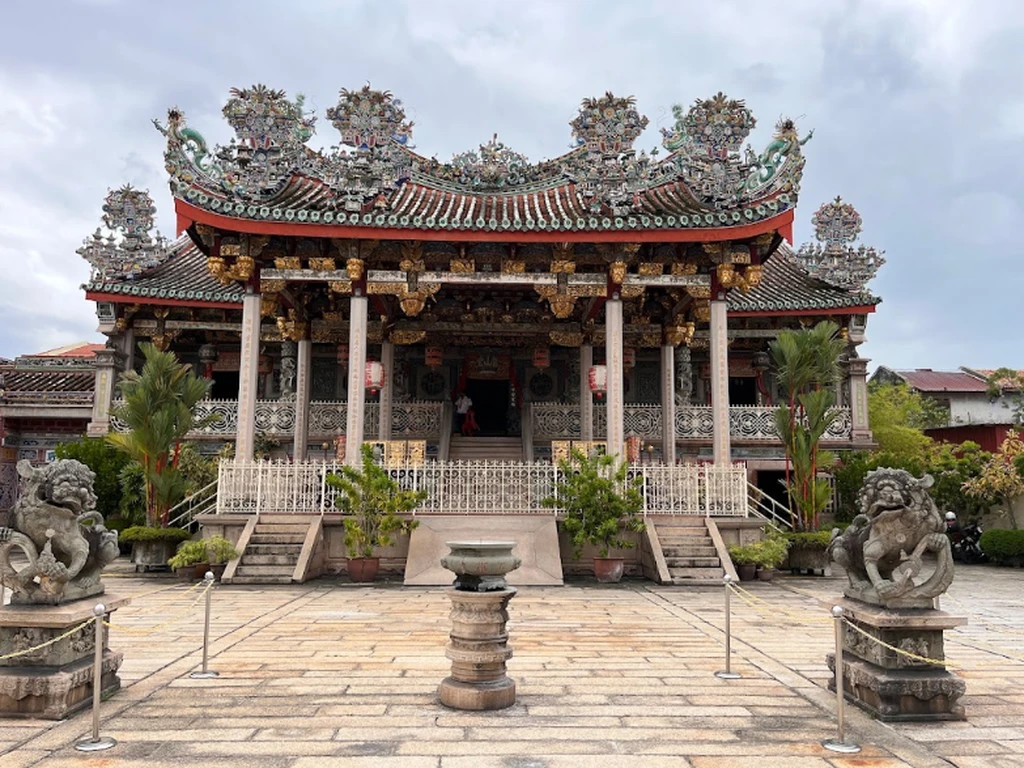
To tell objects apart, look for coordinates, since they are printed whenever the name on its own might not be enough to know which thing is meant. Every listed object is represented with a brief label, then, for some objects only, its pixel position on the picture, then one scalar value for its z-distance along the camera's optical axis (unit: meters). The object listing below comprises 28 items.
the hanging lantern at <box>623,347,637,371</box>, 19.41
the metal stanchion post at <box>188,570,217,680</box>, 6.13
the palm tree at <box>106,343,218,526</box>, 13.52
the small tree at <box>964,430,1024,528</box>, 17.41
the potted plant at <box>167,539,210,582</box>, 12.25
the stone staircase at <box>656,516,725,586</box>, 12.45
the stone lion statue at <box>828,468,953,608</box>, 5.22
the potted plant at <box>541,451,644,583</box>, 12.45
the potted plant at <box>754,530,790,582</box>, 12.67
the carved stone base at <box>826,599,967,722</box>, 5.04
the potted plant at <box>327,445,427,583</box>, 12.30
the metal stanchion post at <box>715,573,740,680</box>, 6.27
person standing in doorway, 20.05
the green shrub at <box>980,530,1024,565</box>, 16.83
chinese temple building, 14.02
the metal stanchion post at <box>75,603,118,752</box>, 4.45
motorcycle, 18.64
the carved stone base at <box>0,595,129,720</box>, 4.98
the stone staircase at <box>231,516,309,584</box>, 12.18
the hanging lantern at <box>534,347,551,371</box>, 19.44
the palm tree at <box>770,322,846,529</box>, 14.32
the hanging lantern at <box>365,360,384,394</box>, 16.34
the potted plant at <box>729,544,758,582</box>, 12.72
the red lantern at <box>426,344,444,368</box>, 19.53
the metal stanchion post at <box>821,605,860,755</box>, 4.50
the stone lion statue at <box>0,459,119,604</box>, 5.20
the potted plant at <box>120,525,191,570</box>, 13.57
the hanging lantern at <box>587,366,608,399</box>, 15.89
